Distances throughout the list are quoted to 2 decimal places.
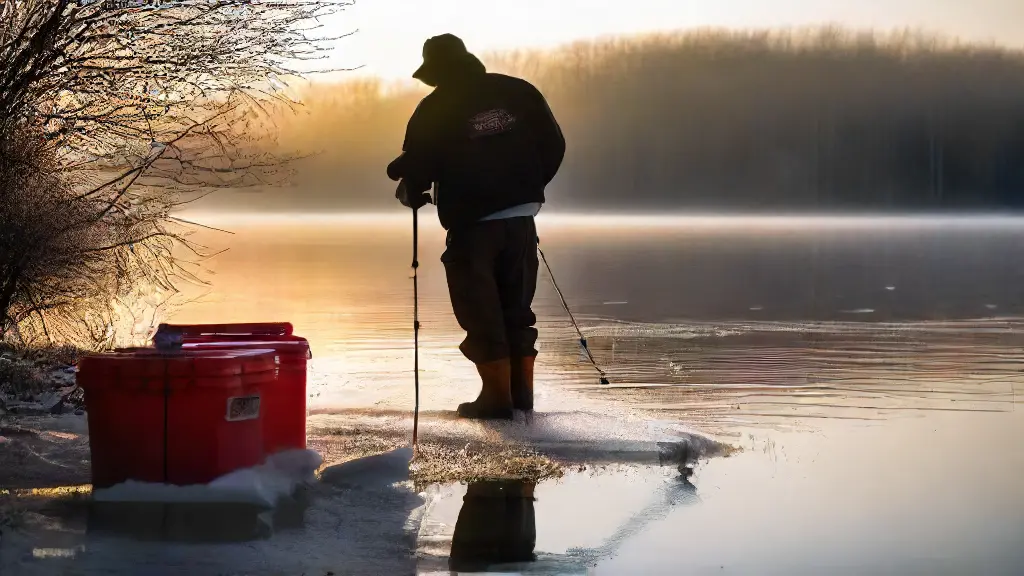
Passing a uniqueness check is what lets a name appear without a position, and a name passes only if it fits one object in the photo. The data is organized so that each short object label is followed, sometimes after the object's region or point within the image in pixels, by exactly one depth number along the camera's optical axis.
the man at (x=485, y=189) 7.61
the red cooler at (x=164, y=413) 5.43
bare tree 7.62
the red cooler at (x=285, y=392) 6.07
